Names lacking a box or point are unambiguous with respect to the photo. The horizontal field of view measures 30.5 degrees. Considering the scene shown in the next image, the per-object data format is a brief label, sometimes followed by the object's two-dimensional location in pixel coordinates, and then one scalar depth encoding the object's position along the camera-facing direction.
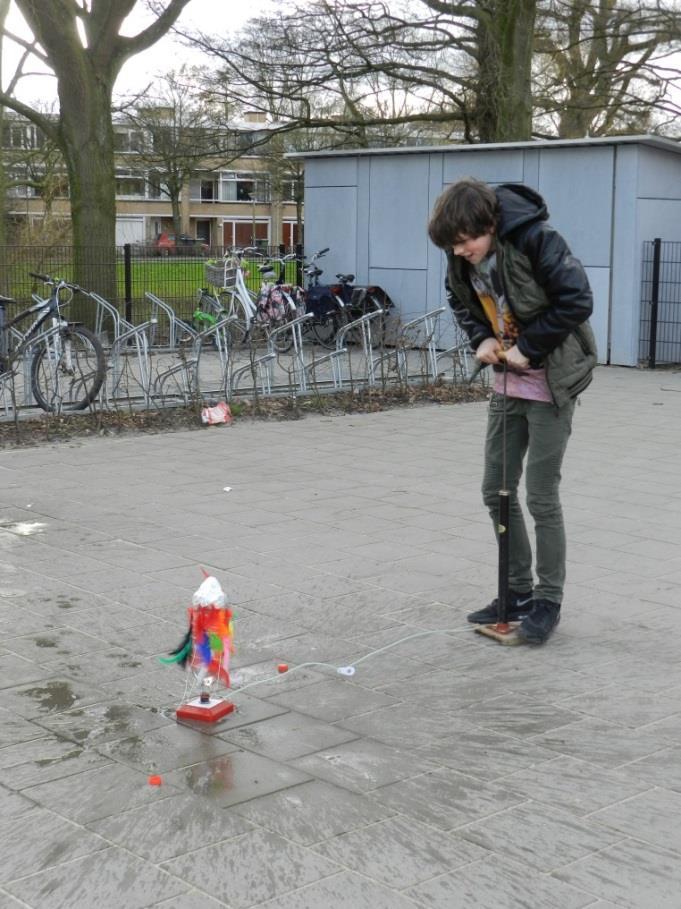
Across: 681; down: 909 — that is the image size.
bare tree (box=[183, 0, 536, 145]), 20.42
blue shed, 16.14
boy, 4.61
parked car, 17.78
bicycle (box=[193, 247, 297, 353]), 16.36
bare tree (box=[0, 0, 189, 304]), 16.70
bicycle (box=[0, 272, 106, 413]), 10.70
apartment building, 28.94
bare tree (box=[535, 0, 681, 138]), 21.97
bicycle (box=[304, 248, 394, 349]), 17.38
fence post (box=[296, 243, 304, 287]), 19.14
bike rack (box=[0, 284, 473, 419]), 11.09
